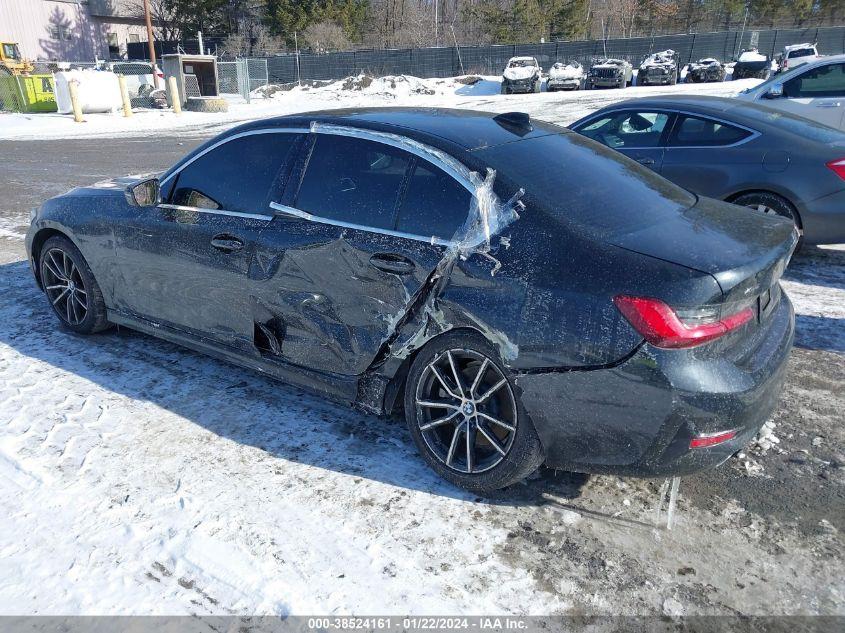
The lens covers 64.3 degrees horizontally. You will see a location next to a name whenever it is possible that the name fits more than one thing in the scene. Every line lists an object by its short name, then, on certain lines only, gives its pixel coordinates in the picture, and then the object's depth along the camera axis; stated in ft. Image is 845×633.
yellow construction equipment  102.92
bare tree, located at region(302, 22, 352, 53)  157.48
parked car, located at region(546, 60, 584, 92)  105.19
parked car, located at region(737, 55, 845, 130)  33.32
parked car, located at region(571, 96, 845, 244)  19.44
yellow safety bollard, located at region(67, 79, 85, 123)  78.18
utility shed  89.97
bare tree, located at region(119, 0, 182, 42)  173.68
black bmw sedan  8.90
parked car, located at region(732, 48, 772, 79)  107.45
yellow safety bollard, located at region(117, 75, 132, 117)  81.61
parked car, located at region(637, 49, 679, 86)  104.32
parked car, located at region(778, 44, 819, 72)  100.71
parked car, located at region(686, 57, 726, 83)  108.27
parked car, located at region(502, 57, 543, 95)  105.29
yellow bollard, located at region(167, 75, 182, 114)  85.35
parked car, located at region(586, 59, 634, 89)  102.63
